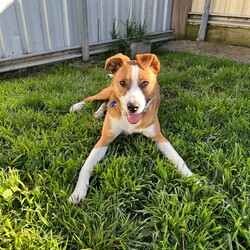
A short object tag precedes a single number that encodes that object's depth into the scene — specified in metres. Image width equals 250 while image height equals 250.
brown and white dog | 0.61
